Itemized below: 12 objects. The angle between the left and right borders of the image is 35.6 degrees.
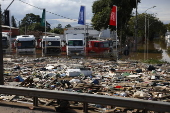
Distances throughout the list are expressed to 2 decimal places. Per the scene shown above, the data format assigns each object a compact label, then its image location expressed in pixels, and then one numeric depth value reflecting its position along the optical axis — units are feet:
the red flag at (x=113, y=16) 90.68
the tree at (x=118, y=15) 146.92
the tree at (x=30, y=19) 355.89
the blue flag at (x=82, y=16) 114.69
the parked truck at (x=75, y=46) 108.37
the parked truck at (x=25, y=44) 109.70
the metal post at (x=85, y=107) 21.62
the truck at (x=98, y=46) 119.24
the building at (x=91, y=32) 181.98
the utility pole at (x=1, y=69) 30.14
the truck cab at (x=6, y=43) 115.14
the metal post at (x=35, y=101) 23.31
